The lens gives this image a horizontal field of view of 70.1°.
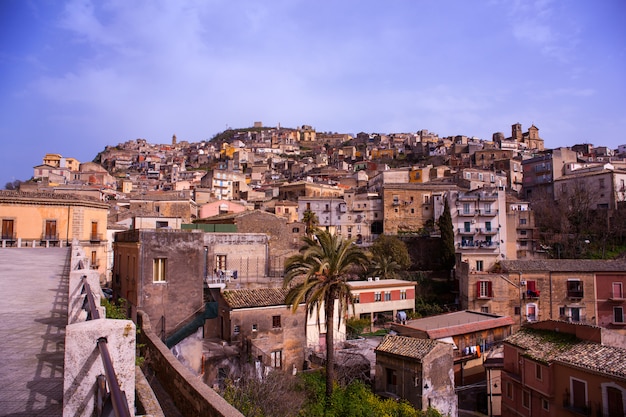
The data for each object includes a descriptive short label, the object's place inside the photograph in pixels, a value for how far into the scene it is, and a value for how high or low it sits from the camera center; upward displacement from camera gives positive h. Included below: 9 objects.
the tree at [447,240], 46.28 -0.75
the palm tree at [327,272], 17.95 -1.57
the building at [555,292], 36.69 -4.97
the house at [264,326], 22.69 -4.84
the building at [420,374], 21.09 -6.89
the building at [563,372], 18.06 -6.26
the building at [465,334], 27.81 -6.57
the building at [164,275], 18.78 -1.76
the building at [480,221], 50.72 +1.33
